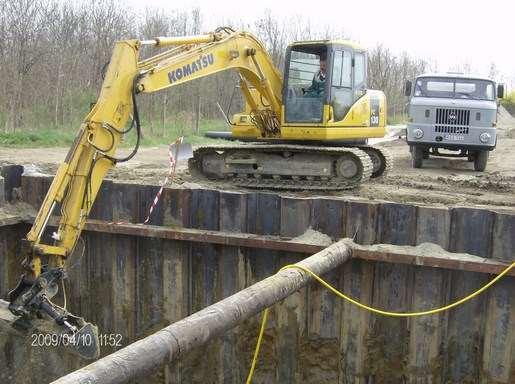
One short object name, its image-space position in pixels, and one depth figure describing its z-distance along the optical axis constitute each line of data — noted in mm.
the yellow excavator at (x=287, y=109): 8641
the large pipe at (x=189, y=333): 3369
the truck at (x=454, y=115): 15586
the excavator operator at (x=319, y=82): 11227
